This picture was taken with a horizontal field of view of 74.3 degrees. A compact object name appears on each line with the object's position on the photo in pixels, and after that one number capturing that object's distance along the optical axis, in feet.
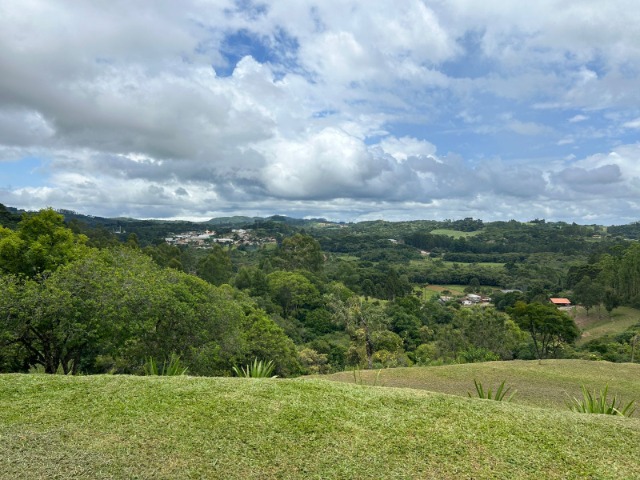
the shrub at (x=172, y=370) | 29.01
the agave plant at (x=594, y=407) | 24.06
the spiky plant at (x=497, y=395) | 25.43
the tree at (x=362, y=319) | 77.51
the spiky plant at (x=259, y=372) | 29.50
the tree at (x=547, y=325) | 96.89
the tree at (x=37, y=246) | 56.39
